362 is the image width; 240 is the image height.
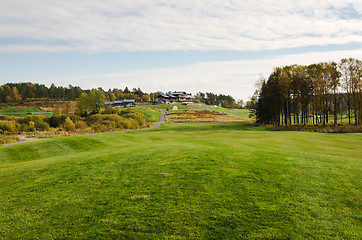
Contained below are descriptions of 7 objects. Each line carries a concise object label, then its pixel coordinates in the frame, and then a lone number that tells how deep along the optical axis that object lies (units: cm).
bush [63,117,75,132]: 5312
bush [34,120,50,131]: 5053
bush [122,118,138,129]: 6408
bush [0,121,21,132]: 4700
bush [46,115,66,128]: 5595
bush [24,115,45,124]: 5495
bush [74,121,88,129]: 5637
